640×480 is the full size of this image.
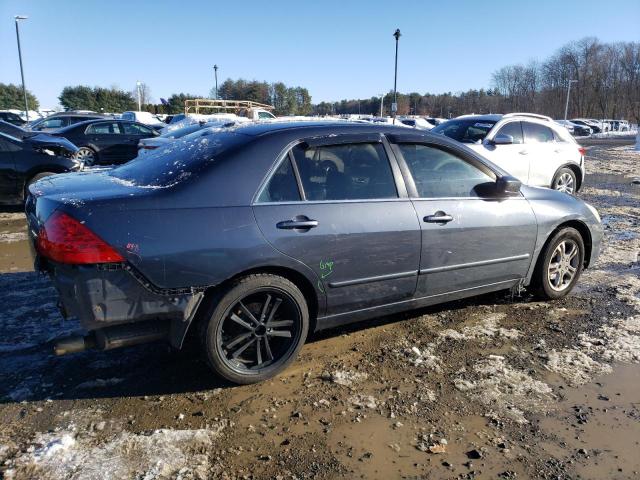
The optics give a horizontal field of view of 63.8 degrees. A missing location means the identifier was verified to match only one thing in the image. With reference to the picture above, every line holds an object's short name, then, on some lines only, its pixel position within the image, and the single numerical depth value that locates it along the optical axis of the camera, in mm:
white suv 9336
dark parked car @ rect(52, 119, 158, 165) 13312
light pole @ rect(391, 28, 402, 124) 24125
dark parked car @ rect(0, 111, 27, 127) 28788
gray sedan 2816
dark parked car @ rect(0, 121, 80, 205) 8359
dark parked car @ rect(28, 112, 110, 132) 20453
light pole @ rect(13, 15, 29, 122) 30038
